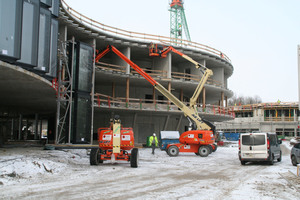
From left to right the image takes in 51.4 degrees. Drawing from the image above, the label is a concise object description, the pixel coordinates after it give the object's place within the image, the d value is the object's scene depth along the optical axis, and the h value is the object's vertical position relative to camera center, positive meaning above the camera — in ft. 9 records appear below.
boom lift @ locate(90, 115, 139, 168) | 46.64 -3.19
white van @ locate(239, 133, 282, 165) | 51.93 -3.50
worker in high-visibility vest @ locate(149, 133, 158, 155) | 73.97 -4.01
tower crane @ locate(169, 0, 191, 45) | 248.73 +89.16
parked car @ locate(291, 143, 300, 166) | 51.33 -4.61
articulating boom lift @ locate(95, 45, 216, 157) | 70.55 -3.96
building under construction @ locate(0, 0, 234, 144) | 50.52 +12.73
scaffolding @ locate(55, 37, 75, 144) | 72.64 +7.87
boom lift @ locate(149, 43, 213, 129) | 92.61 +26.17
